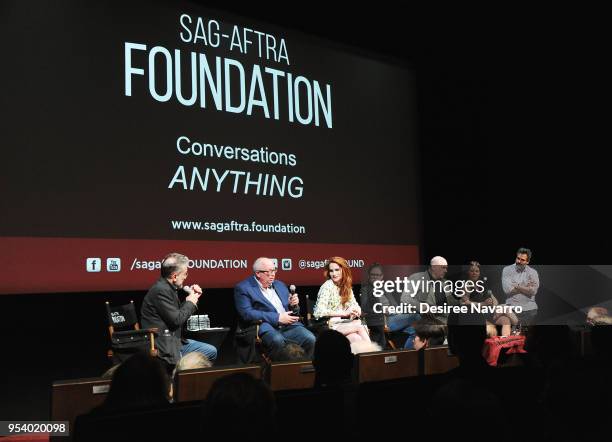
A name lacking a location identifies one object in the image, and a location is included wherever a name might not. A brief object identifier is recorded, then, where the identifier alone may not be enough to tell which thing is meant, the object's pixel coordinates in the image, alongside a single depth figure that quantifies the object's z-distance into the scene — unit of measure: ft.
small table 15.87
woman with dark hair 17.75
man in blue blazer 14.83
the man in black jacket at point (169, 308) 13.24
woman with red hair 15.78
